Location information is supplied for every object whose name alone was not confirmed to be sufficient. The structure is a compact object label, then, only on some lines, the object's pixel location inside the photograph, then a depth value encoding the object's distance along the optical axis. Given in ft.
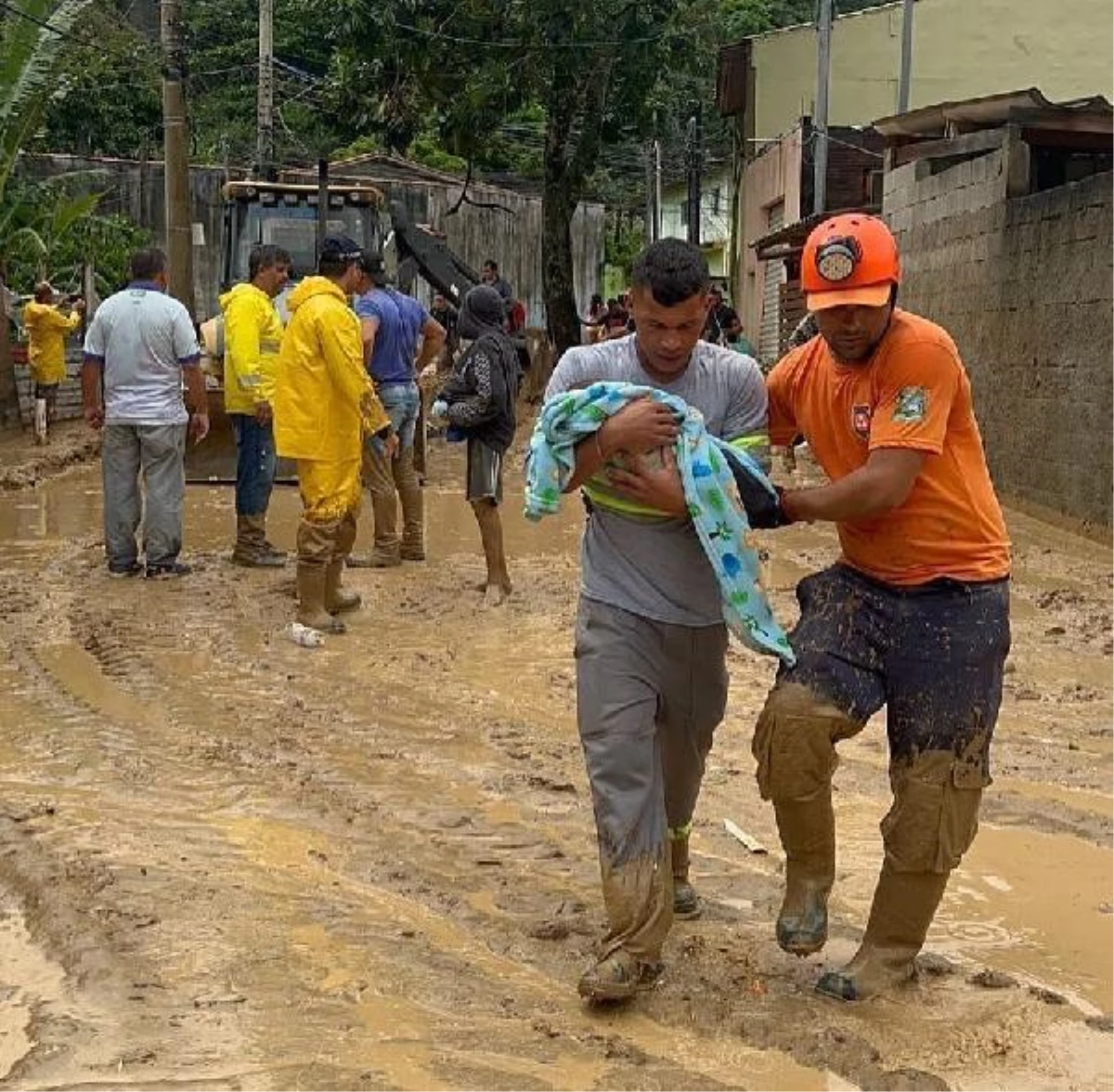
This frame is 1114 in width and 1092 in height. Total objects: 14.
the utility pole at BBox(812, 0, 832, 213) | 77.97
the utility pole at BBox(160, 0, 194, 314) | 62.59
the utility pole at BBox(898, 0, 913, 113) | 78.59
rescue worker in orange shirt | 12.25
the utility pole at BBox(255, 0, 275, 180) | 81.30
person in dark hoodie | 29.22
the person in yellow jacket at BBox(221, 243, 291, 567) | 32.45
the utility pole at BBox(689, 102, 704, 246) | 102.42
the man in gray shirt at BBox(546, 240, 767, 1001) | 12.55
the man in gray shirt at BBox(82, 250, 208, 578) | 31.50
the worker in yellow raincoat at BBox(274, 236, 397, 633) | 26.16
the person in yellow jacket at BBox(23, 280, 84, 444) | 55.93
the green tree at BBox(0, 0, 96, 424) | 55.47
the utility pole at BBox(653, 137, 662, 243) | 128.69
